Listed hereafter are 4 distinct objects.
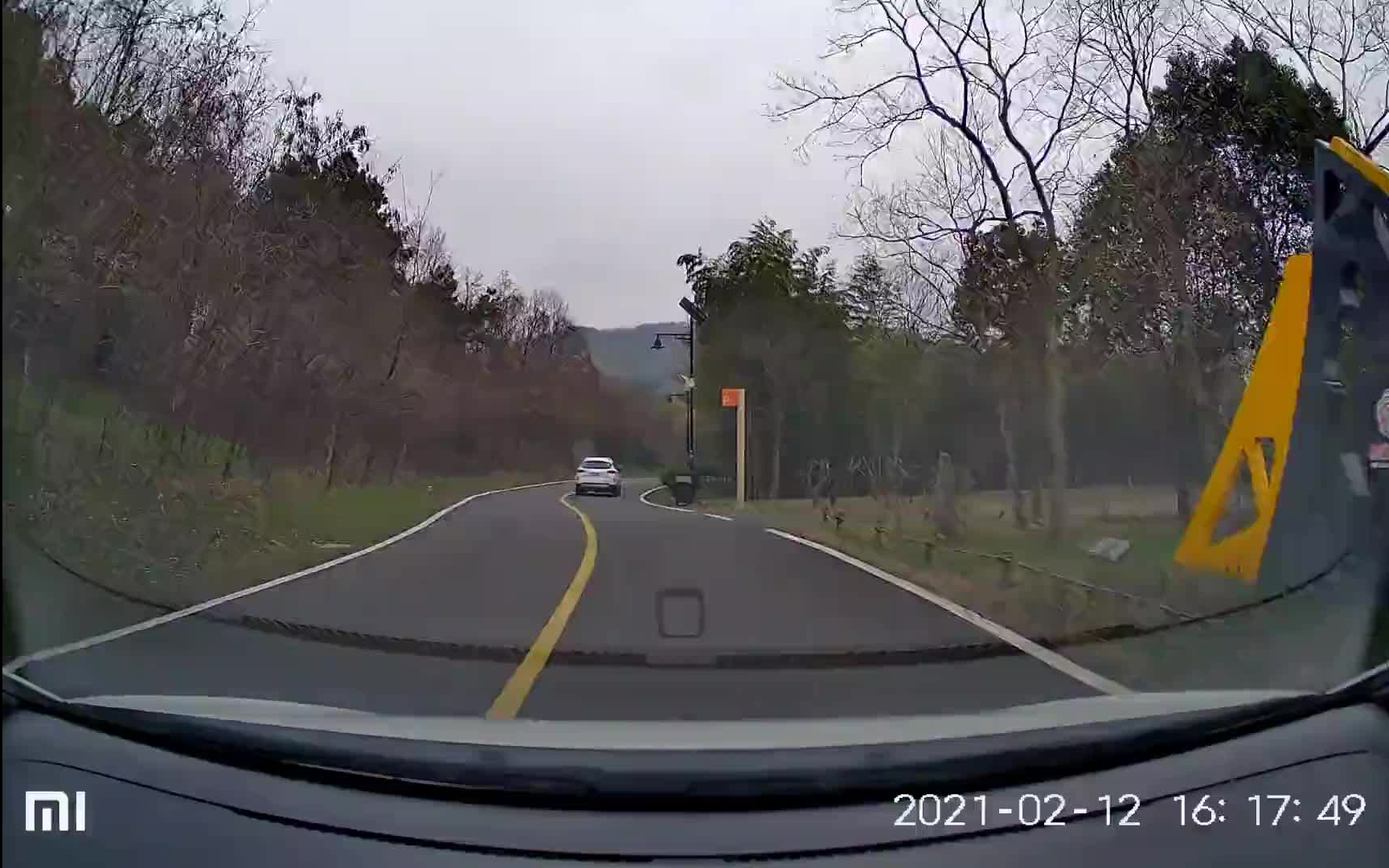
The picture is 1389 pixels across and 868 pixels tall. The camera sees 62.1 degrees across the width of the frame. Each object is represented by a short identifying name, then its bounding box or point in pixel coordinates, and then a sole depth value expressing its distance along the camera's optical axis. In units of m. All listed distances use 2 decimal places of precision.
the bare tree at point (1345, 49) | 13.61
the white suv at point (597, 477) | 39.53
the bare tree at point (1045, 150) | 15.62
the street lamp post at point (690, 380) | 24.97
